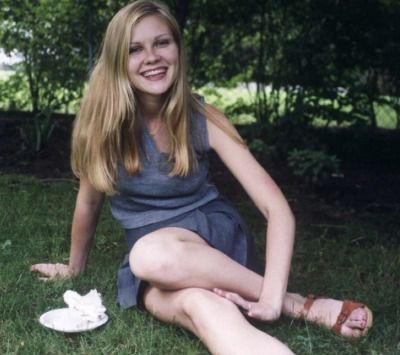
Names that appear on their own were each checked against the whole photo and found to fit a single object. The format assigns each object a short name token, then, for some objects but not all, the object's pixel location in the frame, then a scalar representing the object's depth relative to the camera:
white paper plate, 2.41
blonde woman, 2.44
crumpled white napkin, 2.46
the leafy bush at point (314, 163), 4.32
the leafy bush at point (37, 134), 5.21
